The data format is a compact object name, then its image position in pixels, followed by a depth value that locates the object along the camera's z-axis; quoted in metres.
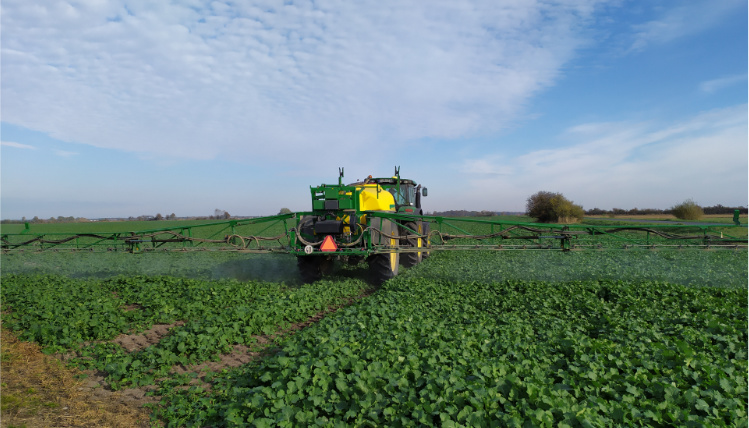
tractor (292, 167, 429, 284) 9.48
